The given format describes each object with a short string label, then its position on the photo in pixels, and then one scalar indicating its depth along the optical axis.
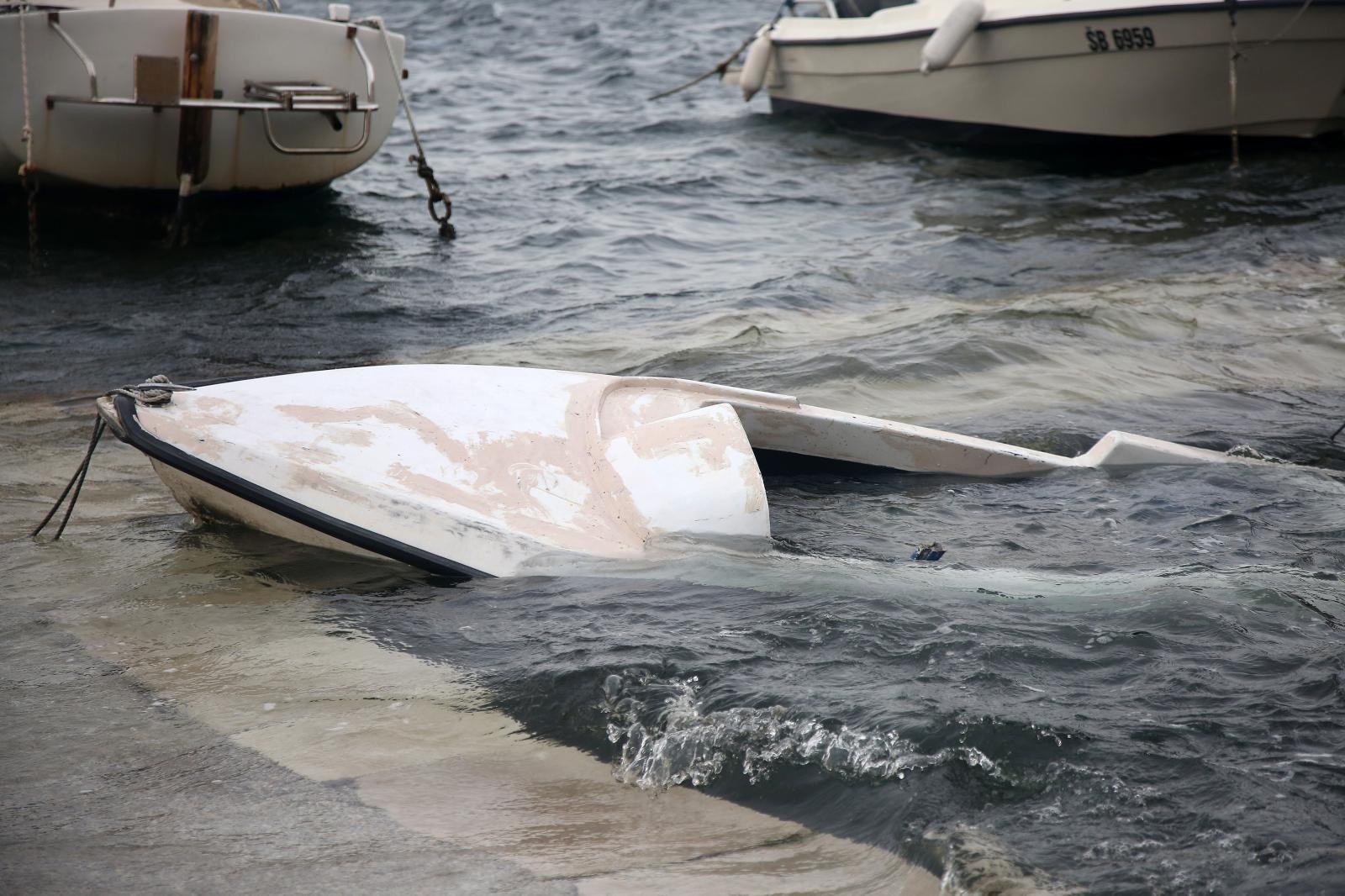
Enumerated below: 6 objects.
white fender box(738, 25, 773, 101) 26.23
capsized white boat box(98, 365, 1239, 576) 7.08
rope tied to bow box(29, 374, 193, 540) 7.47
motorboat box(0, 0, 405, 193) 14.98
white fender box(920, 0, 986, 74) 20.22
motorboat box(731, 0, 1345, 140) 18.09
